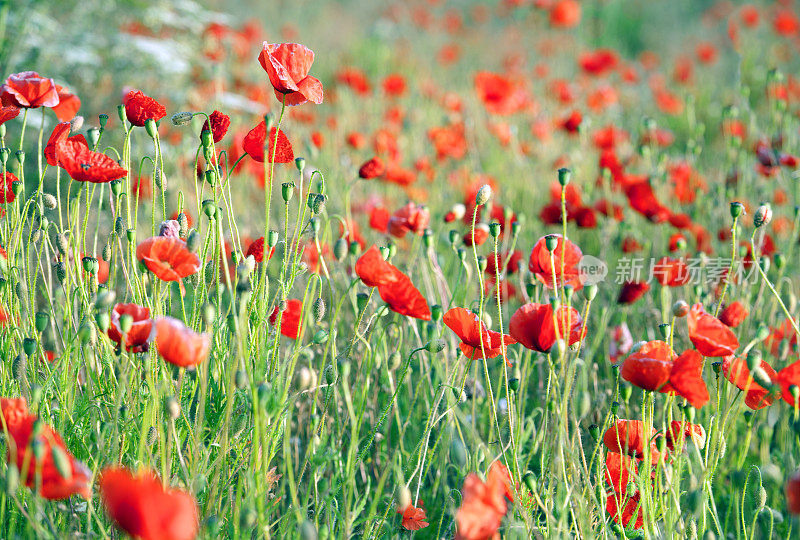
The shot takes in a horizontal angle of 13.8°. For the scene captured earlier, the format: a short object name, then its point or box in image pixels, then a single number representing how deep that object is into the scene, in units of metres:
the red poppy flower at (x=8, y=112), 3.62
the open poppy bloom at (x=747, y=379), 3.49
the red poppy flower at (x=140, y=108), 3.59
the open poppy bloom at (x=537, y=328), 3.52
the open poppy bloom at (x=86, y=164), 3.52
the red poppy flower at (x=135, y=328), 3.44
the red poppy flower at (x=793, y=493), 3.30
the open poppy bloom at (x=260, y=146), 3.61
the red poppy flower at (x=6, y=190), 3.55
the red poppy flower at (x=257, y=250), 3.64
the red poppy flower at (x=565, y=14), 8.61
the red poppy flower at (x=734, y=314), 3.69
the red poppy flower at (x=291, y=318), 3.65
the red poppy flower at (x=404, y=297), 3.52
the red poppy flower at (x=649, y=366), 3.46
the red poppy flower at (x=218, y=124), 3.58
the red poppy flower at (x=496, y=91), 5.83
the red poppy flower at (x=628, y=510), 3.56
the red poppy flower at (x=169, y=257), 3.46
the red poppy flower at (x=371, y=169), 3.91
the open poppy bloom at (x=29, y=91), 3.61
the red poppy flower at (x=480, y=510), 3.33
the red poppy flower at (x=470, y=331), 3.52
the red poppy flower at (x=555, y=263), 3.64
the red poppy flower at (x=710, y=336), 3.50
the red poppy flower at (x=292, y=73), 3.57
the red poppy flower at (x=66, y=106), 3.70
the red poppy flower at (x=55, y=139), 3.56
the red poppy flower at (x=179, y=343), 3.37
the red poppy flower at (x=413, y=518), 3.54
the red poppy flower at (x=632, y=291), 3.91
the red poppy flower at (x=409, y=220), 3.86
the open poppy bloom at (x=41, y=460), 3.29
